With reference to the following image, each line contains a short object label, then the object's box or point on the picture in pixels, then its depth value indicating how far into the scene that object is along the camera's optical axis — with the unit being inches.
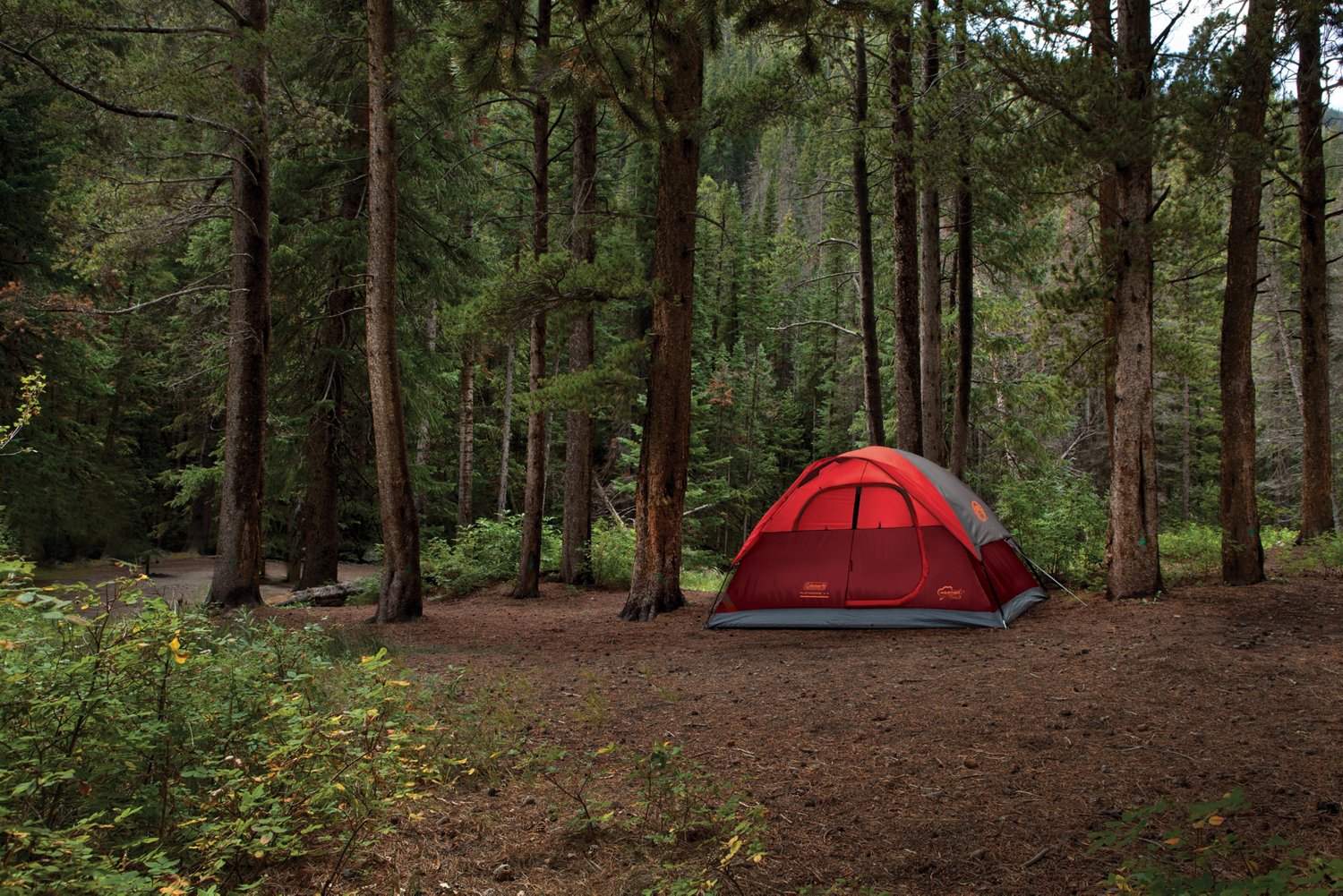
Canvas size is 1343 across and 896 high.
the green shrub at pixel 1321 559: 390.3
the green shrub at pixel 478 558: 536.1
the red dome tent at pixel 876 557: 324.8
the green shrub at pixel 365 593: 490.3
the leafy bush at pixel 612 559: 524.1
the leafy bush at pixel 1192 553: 373.7
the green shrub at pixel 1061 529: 398.9
